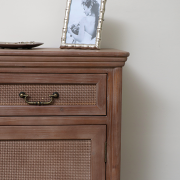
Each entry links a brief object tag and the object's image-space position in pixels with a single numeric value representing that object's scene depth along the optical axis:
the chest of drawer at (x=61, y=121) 1.75
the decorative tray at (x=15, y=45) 1.79
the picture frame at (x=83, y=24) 1.88
